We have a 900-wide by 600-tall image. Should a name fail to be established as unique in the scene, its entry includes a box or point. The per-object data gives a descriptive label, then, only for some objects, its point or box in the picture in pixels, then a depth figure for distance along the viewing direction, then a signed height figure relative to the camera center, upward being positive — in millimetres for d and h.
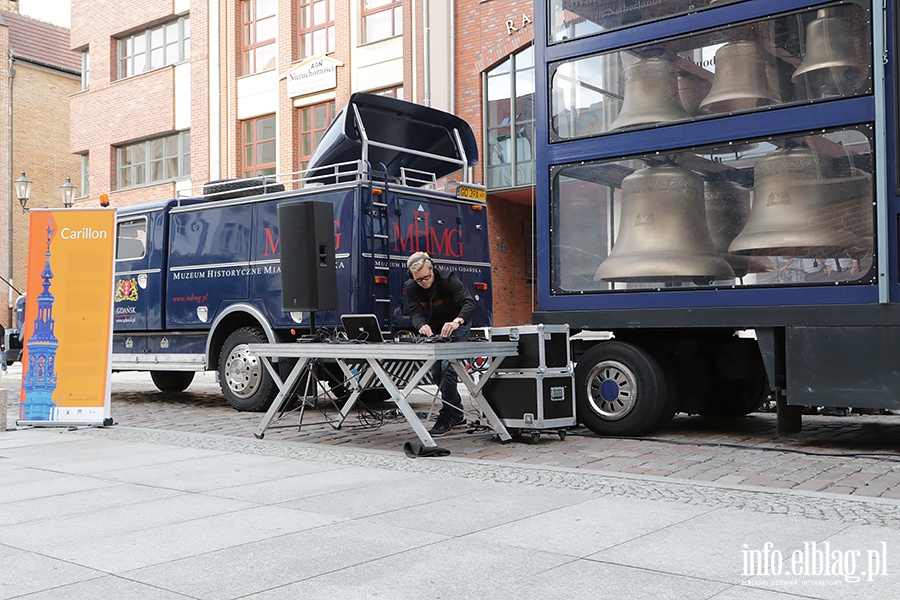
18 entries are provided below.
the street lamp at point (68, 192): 21527 +3020
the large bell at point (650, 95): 8758 +2080
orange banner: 10305 +118
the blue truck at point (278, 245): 11531 +1039
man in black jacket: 9344 +176
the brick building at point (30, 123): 39094 +8484
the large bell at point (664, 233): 8562 +810
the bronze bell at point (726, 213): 8328 +947
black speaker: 9906 +707
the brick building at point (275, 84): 20188 +5891
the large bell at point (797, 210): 7867 +931
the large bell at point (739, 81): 8211 +2070
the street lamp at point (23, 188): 25438 +3650
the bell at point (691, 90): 8555 +2066
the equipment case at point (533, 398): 8656 -671
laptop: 9227 -18
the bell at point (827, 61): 7762 +2113
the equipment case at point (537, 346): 8680 -196
